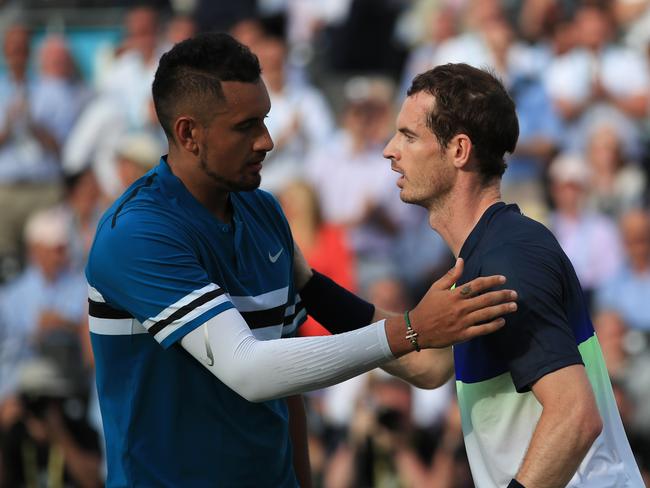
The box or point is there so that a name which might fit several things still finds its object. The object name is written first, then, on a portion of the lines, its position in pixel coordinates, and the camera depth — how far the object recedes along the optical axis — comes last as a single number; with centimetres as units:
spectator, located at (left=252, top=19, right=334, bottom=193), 1661
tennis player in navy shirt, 577
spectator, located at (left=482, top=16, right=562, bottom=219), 1542
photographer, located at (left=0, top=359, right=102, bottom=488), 1454
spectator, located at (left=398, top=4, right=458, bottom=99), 1683
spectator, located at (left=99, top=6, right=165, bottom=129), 1809
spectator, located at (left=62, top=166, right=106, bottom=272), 1653
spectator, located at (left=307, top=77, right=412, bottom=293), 1572
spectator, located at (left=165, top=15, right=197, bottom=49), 1834
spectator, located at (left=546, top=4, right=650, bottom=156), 1528
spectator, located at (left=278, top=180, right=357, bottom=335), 1505
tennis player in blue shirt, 605
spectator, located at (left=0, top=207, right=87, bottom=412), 1589
